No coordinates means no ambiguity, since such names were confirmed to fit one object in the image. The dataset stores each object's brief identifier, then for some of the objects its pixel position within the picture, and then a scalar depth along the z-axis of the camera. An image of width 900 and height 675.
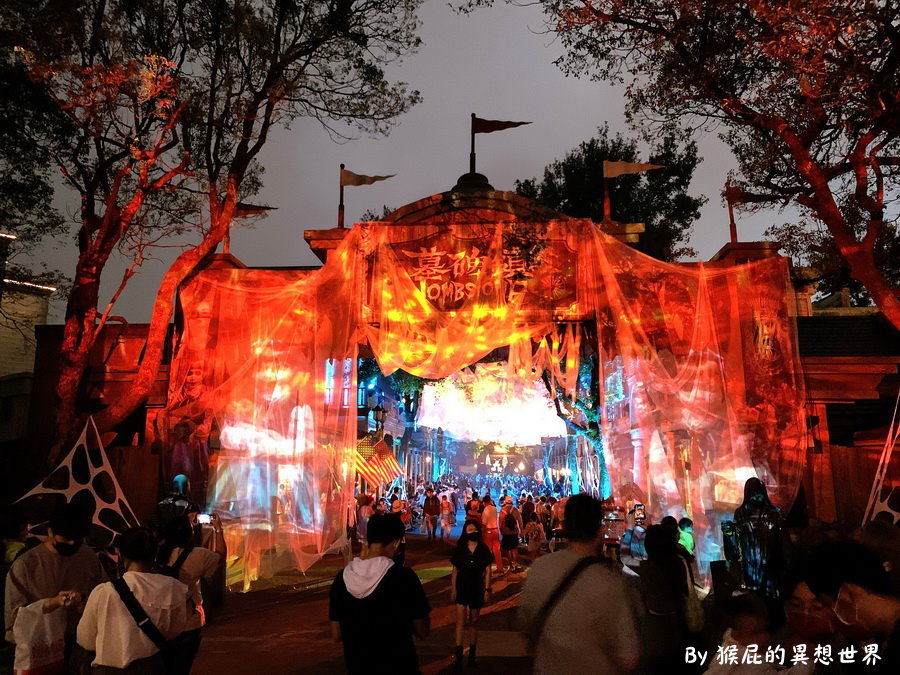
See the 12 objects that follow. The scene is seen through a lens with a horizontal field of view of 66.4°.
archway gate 10.95
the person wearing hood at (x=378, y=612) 3.79
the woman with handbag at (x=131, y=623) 3.58
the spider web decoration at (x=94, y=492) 10.34
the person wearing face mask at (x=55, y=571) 4.20
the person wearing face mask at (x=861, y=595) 2.63
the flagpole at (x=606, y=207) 14.22
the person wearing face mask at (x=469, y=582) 7.48
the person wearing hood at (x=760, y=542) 8.11
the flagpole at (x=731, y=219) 13.96
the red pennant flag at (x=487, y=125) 14.24
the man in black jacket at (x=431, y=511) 22.38
